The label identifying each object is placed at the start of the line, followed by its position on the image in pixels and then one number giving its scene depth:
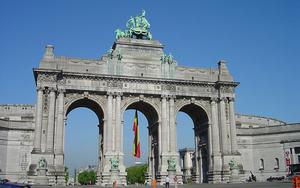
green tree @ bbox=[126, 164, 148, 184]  146.65
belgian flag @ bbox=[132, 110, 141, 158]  64.82
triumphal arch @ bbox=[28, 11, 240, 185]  57.28
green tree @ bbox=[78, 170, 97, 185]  186.20
